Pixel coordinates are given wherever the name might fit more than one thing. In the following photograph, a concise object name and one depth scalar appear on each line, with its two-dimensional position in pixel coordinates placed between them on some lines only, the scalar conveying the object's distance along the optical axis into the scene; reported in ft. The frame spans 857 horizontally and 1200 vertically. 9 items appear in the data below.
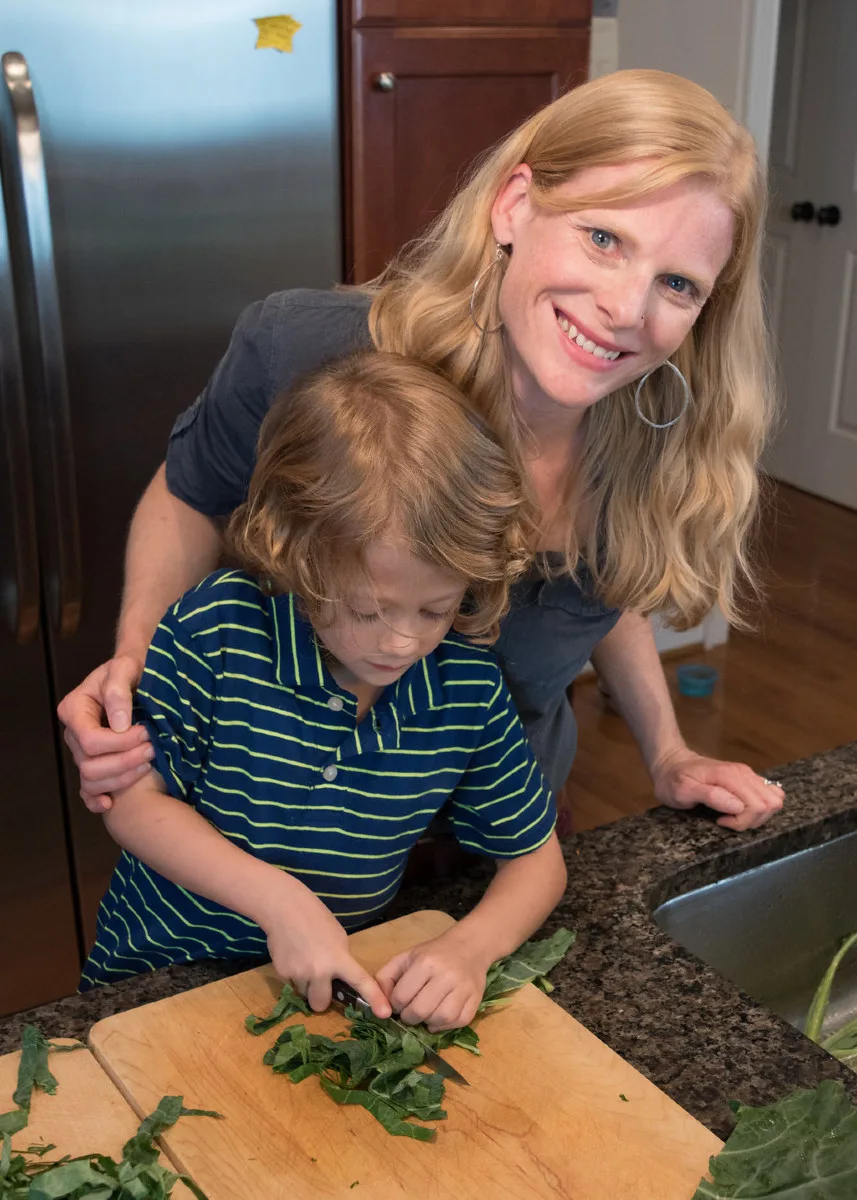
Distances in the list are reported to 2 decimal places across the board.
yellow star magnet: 6.73
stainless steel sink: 4.34
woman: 3.61
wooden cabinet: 7.16
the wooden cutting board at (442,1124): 2.92
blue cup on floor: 12.35
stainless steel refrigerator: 6.25
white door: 15.28
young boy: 3.45
